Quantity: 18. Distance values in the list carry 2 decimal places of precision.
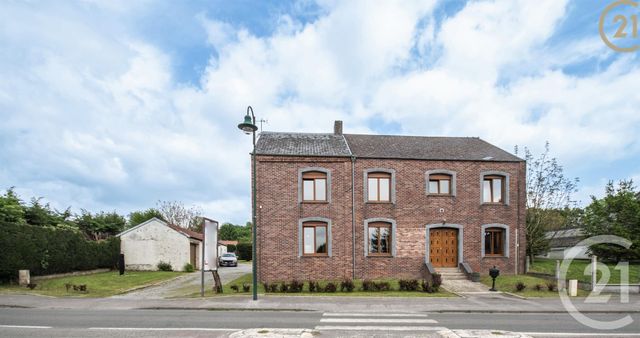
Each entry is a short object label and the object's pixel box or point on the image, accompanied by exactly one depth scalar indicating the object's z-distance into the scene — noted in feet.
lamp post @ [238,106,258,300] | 44.73
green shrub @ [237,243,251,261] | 182.19
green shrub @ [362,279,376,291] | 52.54
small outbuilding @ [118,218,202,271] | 98.07
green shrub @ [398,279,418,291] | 52.85
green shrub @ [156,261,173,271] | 96.48
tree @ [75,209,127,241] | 104.94
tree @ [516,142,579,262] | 80.18
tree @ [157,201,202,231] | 176.86
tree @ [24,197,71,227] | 72.08
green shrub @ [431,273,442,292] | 52.85
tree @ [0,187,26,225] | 62.54
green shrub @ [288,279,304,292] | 51.37
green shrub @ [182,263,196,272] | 97.96
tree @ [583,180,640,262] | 65.72
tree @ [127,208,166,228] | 143.43
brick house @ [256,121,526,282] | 64.13
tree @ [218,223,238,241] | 279.90
